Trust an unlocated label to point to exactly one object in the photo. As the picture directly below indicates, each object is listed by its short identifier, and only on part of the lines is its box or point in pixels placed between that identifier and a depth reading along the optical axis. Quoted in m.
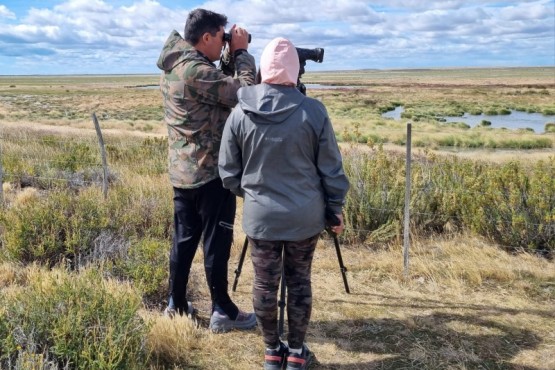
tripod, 3.02
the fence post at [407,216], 4.41
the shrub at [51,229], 4.44
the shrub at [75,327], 2.61
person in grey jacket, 2.53
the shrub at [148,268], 3.90
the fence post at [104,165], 6.91
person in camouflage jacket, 3.01
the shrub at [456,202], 5.07
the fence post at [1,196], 6.30
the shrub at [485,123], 34.87
